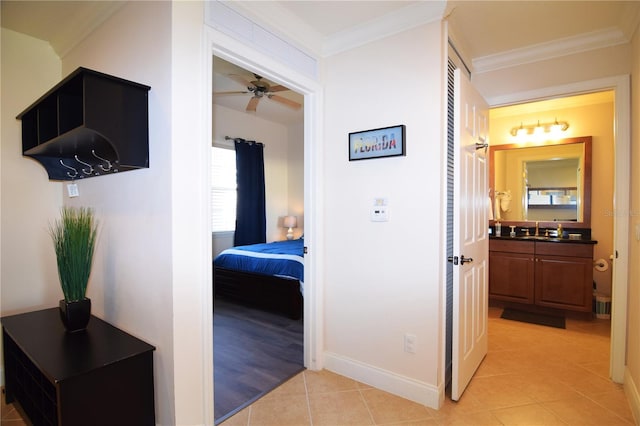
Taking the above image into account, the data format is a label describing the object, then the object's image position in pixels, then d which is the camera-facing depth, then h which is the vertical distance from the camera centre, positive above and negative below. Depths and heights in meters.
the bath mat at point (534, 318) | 3.51 -1.26
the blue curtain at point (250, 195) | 5.27 +0.19
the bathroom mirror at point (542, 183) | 3.91 +0.30
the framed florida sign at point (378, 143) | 2.13 +0.43
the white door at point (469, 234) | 2.03 -0.19
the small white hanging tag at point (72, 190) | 2.31 +0.12
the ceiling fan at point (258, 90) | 3.35 +1.29
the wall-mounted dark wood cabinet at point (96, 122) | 1.47 +0.43
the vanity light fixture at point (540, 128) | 4.01 +0.98
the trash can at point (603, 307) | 3.60 -1.12
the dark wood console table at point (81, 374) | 1.41 -0.78
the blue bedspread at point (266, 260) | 3.56 -0.63
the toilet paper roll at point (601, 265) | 3.63 -0.66
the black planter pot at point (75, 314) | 1.80 -0.60
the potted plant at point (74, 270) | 1.80 -0.35
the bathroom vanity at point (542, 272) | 3.51 -0.75
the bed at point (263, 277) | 3.56 -0.83
